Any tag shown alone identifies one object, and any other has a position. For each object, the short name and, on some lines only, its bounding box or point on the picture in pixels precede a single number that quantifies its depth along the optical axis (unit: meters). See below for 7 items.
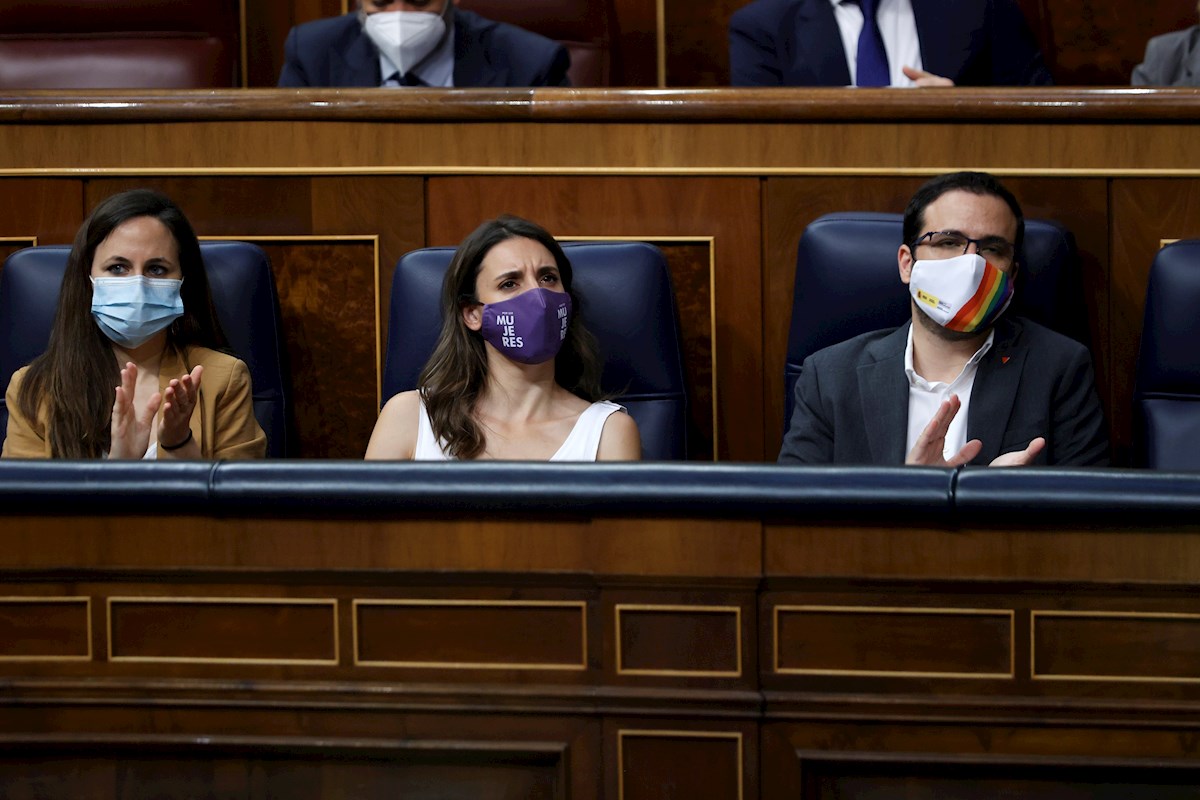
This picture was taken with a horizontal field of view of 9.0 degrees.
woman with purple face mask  12.59
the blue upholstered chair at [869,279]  12.65
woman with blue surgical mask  12.63
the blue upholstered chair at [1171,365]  12.58
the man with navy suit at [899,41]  13.28
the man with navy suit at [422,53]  13.36
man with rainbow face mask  12.53
